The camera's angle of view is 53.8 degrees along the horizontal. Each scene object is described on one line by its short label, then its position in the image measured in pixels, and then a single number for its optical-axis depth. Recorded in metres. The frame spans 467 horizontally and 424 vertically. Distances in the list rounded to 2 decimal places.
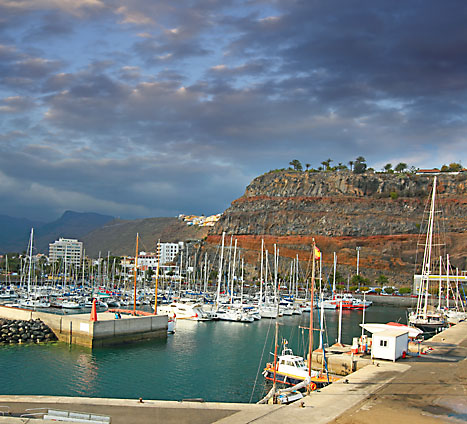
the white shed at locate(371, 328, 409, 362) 30.95
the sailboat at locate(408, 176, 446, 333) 57.70
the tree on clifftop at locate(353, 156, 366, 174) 190.93
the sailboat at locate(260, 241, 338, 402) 28.58
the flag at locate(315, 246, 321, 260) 29.58
